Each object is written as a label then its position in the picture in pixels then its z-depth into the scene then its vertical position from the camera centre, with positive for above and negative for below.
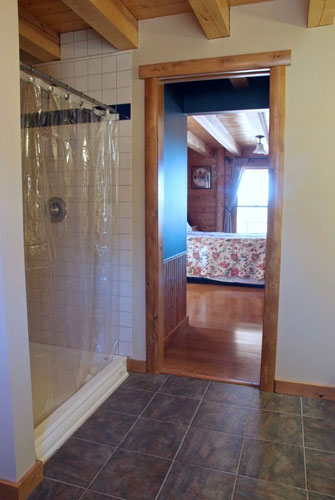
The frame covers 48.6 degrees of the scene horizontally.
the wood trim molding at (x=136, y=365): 2.72 -1.18
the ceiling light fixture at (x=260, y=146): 6.10 +0.96
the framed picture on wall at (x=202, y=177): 8.23 +0.59
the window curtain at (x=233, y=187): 8.08 +0.36
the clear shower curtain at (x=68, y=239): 2.15 -0.23
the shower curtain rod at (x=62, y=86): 1.86 +0.66
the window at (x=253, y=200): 8.13 +0.09
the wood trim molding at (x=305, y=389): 2.35 -1.19
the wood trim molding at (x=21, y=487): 1.50 -1.16
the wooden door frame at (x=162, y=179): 2.27 +0.17
